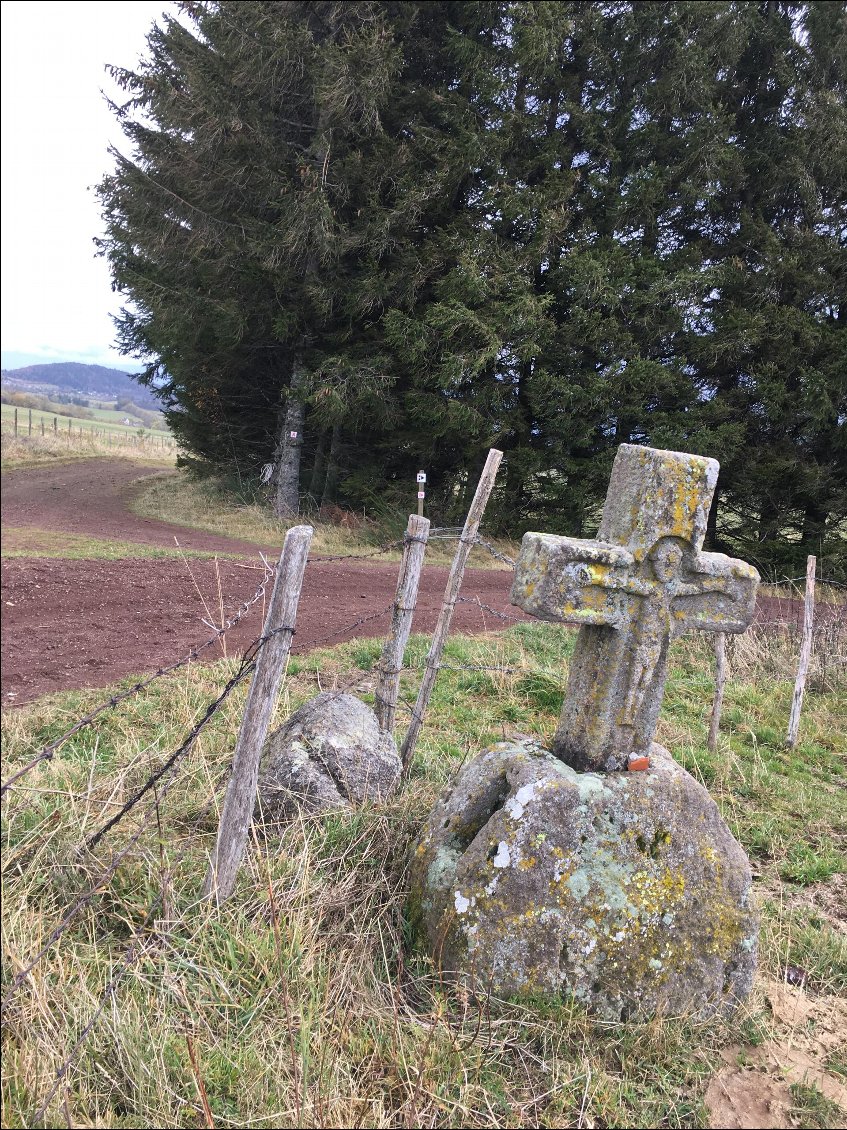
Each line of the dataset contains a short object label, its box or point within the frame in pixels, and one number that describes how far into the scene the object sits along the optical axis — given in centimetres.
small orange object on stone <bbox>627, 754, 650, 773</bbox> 295
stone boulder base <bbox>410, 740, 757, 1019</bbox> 257
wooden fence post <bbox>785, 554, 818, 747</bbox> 599
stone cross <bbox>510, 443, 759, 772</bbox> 280
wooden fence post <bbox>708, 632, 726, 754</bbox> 559
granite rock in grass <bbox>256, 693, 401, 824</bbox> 350
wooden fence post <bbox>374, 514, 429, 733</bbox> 425
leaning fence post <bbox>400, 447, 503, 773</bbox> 446
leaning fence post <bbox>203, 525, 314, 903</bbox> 270
